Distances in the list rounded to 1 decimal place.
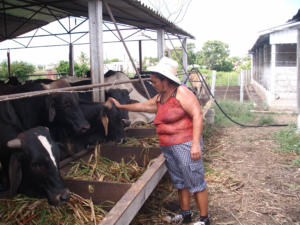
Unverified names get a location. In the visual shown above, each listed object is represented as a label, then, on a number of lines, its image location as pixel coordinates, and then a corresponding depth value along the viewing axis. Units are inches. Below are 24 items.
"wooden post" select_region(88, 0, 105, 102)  203.9
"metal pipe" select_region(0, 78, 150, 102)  95.5
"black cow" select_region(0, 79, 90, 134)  166.4
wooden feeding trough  108.2
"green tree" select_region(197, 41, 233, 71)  1893.5
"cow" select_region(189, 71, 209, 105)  615.2
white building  477.1
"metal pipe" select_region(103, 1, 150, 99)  209.8
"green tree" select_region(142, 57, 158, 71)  1552.9
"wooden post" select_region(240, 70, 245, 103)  573.0
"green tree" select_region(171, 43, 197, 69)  1841.0
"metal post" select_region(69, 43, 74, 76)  482.3
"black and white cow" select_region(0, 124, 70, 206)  117.6
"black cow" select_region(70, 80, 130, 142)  203.9
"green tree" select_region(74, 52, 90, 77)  798.2
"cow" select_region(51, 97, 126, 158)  188.5
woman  134.6
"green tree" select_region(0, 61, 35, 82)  845.0
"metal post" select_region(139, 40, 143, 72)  485.7
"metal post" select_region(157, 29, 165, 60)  353.4
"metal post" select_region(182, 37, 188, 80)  480.6
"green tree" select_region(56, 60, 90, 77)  756.5
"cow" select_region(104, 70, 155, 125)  282.4
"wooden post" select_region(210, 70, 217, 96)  504.7
